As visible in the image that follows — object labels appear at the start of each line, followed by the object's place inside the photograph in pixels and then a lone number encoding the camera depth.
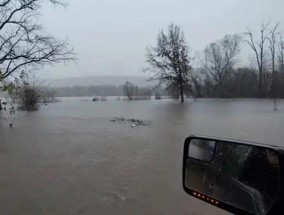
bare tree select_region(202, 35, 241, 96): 62.33
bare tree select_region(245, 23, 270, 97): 60.25
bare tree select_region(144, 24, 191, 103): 41.80
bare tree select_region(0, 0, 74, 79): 28.01
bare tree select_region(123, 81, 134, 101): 51.59
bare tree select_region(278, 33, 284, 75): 65.00
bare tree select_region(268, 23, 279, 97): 62.39
